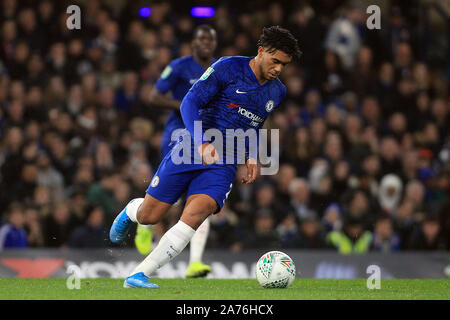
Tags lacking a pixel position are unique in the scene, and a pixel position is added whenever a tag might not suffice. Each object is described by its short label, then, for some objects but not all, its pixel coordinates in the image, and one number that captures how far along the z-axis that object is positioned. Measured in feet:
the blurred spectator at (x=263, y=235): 38.60
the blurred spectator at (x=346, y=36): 52.34
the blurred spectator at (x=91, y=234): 38.19
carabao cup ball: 24.76
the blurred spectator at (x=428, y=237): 38.60
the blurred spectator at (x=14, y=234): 38.37
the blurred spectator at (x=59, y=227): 38.81
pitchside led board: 35.68
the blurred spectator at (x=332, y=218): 40.68
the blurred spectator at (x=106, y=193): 40.06
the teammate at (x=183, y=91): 29.99
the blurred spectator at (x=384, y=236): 40.14
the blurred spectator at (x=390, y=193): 43.62
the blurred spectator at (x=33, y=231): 38.73
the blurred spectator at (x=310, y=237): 39.09
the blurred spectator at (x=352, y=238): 40.01
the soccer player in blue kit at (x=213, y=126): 23.44
